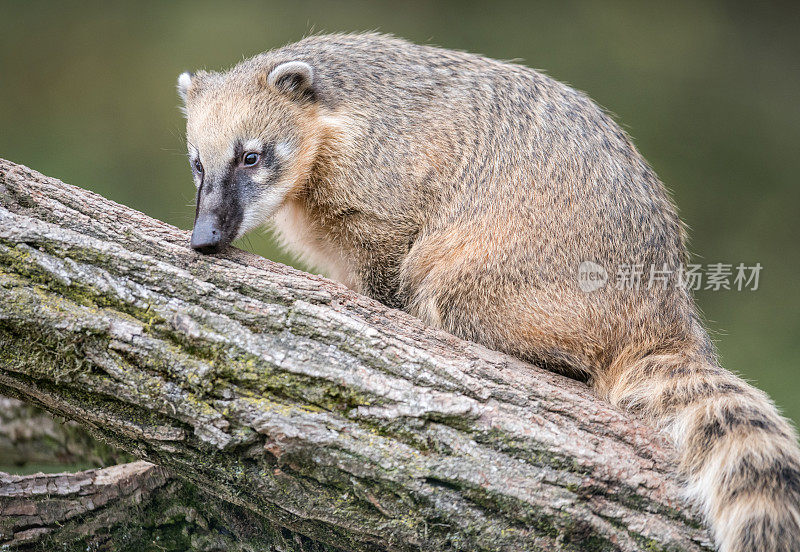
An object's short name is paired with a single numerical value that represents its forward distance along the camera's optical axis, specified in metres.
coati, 8.42
